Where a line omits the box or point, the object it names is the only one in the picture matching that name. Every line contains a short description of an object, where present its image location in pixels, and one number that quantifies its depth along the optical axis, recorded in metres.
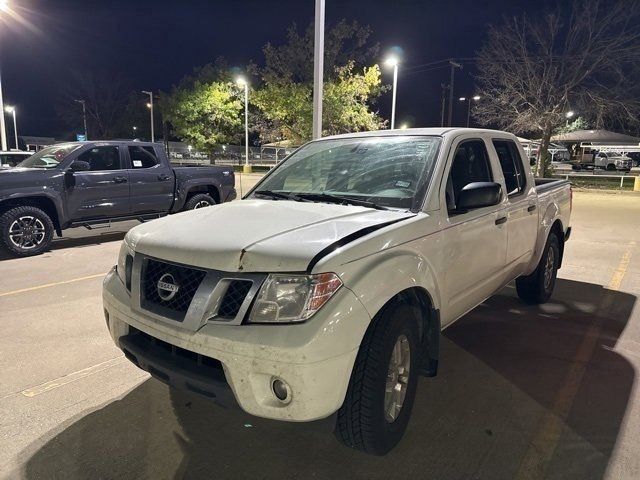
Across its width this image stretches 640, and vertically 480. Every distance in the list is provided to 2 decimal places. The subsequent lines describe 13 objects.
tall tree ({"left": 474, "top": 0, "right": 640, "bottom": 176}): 22.81
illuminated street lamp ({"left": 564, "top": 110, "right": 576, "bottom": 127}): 24.69
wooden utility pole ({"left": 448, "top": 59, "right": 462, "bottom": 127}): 34.41
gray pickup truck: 7.79
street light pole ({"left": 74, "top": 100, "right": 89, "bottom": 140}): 64.88
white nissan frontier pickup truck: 2.22
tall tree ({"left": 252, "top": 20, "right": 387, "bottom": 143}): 23.94
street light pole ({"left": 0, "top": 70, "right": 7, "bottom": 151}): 17.49
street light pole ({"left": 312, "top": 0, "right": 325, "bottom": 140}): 10.60
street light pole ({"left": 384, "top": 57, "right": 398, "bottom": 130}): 21.64
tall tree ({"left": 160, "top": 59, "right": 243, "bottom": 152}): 35.62
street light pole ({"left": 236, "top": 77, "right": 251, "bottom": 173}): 30.05
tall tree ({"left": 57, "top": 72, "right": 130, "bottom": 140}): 69.25
